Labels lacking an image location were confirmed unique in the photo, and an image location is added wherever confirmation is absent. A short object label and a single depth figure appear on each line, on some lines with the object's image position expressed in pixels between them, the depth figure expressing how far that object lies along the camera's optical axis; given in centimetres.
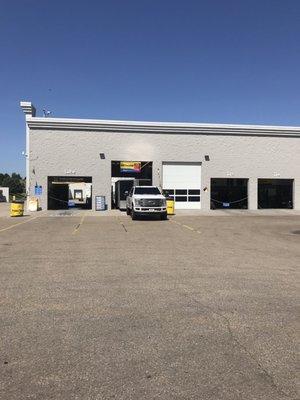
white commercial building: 3931
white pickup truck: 2870
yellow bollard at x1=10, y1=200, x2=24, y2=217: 3336
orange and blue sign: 4081
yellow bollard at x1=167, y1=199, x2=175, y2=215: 3572
